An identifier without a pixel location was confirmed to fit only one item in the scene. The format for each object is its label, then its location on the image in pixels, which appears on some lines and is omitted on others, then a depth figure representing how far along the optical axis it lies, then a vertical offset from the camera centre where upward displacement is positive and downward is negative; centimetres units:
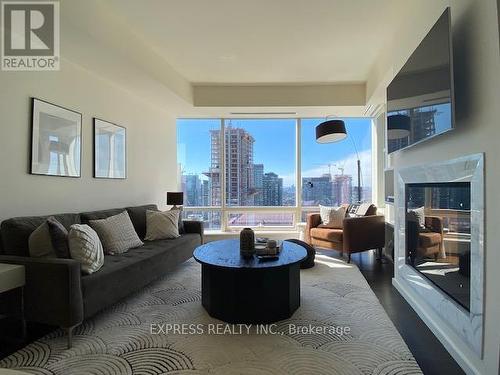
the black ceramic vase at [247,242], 283 -51
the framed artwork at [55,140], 288 +50
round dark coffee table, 247 -83
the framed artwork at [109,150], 372 +52
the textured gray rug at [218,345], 189 -111
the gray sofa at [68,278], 211 -71
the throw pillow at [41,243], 241 -44
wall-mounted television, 186 +73
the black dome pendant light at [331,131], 389 +77
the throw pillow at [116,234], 312 -48
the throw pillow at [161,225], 393 -49
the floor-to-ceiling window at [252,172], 605 +36
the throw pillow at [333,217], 498 -46
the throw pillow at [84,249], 237 -48
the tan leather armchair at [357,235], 432 -68
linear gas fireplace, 172 -41
